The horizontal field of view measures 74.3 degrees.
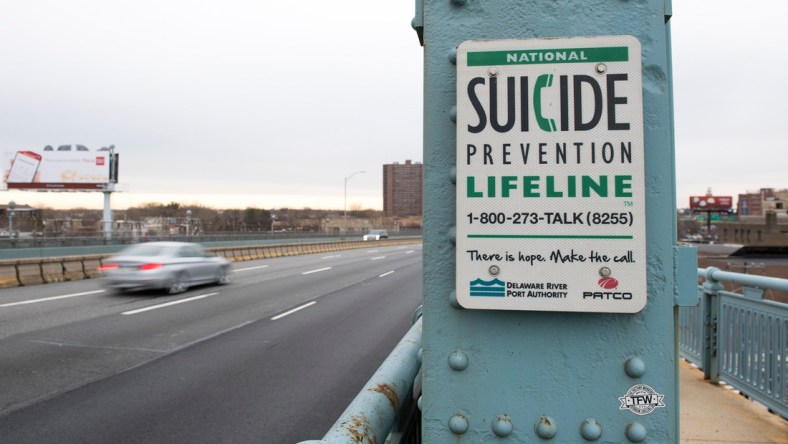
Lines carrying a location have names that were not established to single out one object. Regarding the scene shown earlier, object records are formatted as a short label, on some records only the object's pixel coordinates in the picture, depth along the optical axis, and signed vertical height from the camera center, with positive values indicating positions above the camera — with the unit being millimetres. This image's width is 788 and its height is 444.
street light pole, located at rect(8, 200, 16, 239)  41250 +1137
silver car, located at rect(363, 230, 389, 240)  68912 -1344
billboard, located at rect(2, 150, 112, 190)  62406 +6851
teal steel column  1391 -307
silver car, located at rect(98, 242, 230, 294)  14773 -1233
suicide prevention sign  1372 +119
